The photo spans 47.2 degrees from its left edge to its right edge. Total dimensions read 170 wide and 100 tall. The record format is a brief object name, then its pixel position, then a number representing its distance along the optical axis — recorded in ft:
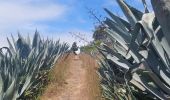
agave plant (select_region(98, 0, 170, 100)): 6.22
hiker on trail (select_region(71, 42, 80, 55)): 23.49
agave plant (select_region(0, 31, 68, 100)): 9.75
